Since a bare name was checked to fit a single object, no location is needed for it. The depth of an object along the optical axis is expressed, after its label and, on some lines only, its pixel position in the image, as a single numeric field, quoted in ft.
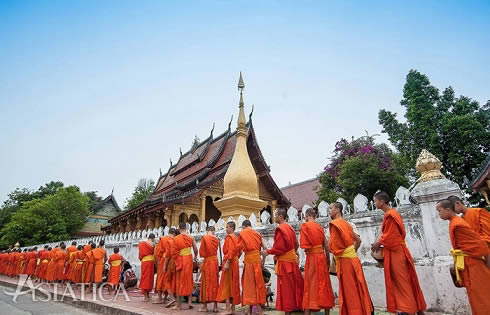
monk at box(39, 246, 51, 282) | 40.65
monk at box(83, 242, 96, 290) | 30.82
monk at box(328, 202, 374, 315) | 10.82
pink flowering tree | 45.11
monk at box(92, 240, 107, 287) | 30.02
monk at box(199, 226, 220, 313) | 16.93
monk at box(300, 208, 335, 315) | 11.71
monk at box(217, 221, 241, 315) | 15.78
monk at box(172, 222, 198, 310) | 18.42
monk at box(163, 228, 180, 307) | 20.06
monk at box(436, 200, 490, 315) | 9.11
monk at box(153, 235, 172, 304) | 20.74
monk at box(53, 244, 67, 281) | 37.29
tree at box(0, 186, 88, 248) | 83.76
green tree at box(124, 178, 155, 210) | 96.68
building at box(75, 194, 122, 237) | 97.50
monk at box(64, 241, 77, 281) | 34.50
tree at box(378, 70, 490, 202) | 46.10
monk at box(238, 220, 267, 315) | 14.43
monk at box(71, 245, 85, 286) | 32.91
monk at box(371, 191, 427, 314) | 10.30
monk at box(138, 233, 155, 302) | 22.00
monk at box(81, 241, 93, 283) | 31.92
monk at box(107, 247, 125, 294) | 27.68
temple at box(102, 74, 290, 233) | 50.42
